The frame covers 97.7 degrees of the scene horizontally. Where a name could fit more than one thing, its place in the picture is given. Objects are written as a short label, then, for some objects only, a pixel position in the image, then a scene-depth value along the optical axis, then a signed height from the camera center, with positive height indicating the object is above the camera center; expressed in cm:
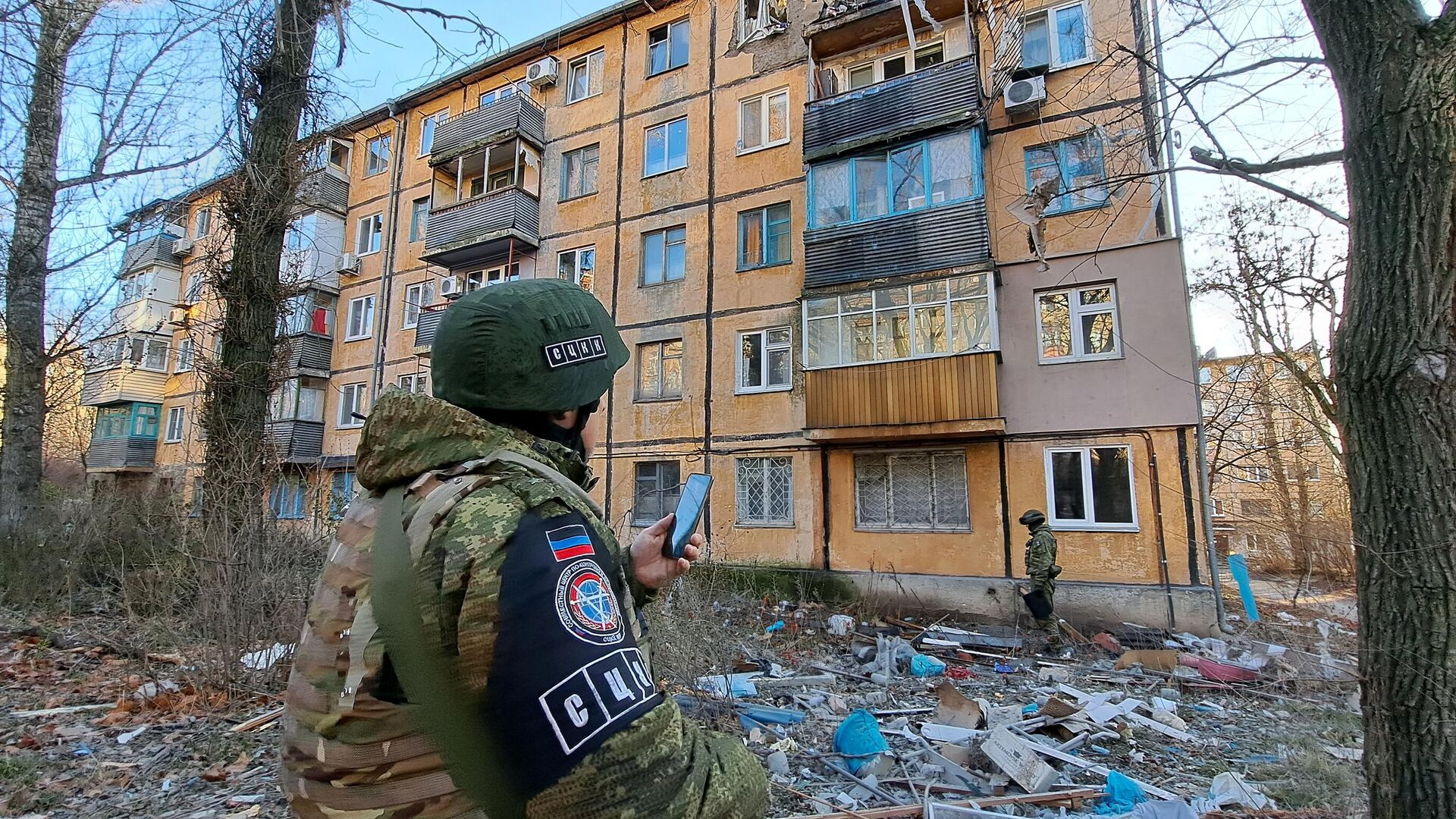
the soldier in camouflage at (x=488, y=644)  100 -27
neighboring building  1401 +99
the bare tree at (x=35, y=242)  830 +336
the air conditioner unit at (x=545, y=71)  1758 +1139
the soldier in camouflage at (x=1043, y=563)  929 -111
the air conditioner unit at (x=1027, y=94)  1135 +701
